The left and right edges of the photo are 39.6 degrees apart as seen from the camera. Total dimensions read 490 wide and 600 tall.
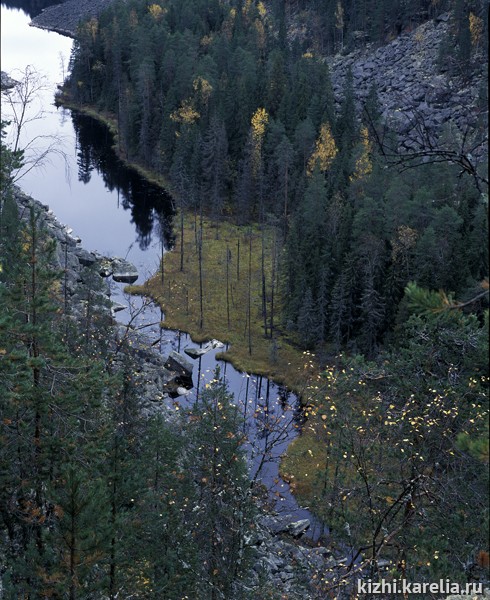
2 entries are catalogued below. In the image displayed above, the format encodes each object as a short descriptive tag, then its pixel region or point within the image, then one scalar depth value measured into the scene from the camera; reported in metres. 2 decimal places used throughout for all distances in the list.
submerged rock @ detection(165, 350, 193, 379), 50.35
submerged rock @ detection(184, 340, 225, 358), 54.28
